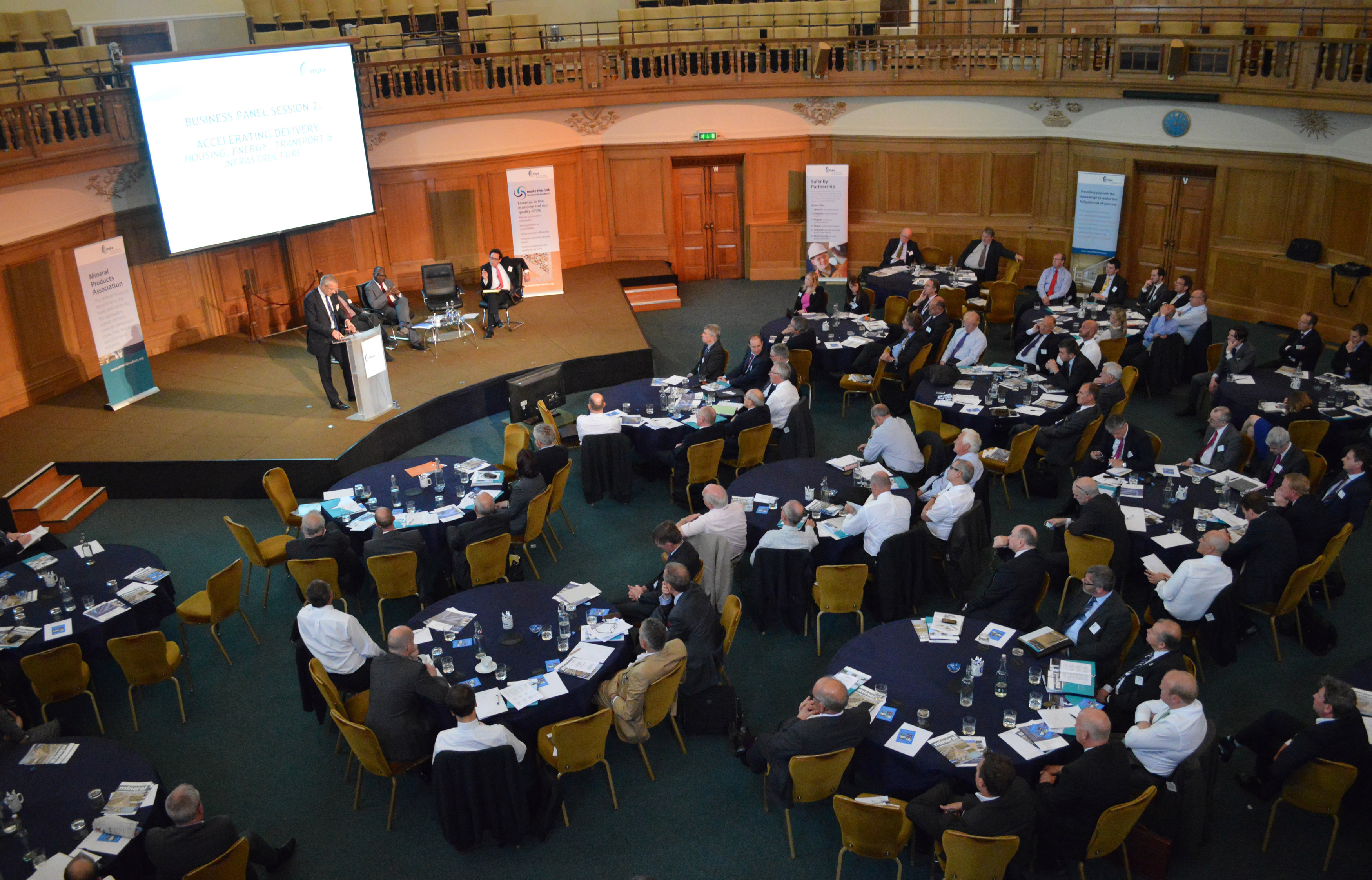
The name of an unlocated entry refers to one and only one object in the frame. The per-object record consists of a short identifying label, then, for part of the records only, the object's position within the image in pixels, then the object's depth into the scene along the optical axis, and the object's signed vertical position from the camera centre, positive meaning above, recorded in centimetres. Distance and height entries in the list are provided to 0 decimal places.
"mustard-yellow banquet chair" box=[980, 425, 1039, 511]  975 -385
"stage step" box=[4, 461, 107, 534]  1023 -417
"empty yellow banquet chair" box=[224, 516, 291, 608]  848 -403
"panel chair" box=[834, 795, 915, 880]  543 -398
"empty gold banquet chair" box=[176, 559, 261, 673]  793 -402
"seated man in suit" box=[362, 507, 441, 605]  822 -365
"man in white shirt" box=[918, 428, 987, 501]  856 -330
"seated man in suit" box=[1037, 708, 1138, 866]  544 -377
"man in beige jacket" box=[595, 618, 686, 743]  647 -370
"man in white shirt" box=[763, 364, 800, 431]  1046 -343
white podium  1134 -337
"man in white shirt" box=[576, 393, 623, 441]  1032 -358
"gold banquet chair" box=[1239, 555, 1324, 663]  739 -390
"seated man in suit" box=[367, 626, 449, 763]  631 -368
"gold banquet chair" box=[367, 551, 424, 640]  803 -385
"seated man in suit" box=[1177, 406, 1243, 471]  905 -355
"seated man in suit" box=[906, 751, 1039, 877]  524 -375
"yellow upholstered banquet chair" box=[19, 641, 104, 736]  702 -394
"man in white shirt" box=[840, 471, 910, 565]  796 -351
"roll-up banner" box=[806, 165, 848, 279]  1758 -307
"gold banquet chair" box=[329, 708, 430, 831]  618 -398
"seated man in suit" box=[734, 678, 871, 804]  585 -369
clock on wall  1498 -146
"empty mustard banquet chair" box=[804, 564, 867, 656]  769 -391
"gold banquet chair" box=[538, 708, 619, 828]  616 -395
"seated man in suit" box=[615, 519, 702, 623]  752 -356
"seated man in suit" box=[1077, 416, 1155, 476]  896 -356
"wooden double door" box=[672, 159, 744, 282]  1816 -308
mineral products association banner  1189 -288
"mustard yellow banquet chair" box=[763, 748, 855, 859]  577 -392
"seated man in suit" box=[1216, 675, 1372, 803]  568 -376
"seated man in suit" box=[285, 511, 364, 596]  812 -363
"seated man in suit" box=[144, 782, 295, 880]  530 -375
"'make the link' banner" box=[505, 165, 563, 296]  1538 -261
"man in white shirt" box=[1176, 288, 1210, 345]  1217 -333
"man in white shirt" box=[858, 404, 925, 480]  926 -348
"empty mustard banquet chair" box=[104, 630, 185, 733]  718 -394
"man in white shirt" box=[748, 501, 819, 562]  784 -358
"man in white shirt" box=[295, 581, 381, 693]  690 -371
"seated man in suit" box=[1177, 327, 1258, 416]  1108 -347
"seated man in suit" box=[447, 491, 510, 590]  833 -368
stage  1103 -393
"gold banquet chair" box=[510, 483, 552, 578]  892 -387
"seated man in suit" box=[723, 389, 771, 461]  1024 -356
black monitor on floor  1171 -375
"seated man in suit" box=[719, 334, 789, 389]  1145 -350
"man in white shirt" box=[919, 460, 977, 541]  811 -350
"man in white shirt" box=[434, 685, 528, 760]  589 -367
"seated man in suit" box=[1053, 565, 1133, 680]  661 -364
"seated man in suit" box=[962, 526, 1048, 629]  718 -366
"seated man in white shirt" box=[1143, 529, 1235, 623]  713 -368
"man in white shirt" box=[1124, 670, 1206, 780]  570 -367
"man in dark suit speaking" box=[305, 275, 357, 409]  1186 -301
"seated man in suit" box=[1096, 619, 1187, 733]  631 -378
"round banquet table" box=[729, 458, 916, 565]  845 -366
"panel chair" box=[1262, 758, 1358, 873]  560 -399
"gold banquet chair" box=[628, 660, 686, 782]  655 -391
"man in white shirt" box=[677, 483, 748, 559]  810 -357
